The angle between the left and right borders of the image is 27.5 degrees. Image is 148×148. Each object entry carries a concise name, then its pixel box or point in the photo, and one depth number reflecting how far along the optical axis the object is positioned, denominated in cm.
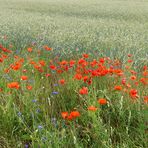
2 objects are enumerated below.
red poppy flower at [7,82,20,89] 206
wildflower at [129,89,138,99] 202
